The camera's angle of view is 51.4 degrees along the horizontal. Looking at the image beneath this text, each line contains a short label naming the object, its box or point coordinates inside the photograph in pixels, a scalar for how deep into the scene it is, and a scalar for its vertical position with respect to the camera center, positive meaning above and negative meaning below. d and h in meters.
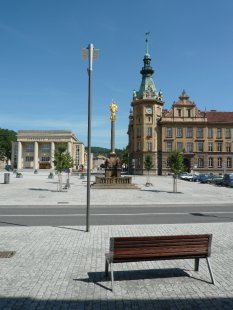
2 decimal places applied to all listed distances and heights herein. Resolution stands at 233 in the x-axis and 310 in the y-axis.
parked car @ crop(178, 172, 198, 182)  42.84 -2.24
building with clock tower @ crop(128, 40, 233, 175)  59.30 +7.30
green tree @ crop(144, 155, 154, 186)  33.95 +0.03
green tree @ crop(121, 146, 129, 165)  83.66 +2.09
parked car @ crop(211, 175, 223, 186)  34.45 -2.16
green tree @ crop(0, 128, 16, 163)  98.58 +8.36
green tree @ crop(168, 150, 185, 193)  24.74 +0.17
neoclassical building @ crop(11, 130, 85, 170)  96.69 +6.91
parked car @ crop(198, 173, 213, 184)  37.87 -2.08
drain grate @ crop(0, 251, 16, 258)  6.05 -2.35
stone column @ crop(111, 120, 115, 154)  28.52 +3.29
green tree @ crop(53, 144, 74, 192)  24.00 +0.27
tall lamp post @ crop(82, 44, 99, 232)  8.50 +2.81
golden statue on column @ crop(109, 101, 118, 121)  28.69 +6.36
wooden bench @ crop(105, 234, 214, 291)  4.68 -1.66
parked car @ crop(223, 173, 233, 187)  30.52 -1.83
